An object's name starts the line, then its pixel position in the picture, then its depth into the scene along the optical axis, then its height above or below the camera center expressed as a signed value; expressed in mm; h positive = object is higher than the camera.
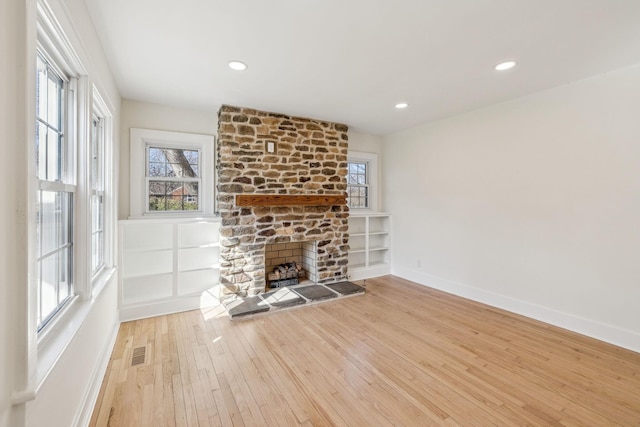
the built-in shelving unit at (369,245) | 5070 -598
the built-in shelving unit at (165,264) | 3410 -648
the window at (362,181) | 5352 +587
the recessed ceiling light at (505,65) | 2592 +1324
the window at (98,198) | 2551 +135
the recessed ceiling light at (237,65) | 2605 +1342
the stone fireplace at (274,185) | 3799 +390
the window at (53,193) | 1471 +111
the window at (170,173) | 3592 +517
